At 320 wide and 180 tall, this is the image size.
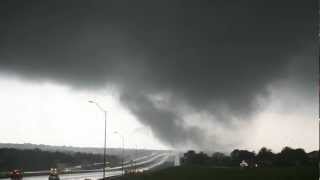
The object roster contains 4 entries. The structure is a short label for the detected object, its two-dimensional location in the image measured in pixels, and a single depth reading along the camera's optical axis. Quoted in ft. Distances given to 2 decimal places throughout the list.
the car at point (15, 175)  265.13
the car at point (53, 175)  269.58
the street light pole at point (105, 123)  277.89
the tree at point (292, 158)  564.43
